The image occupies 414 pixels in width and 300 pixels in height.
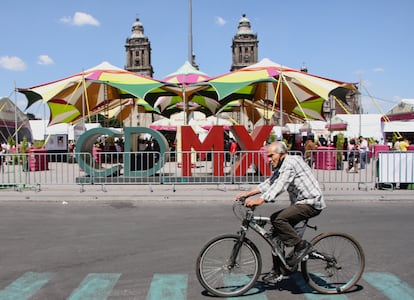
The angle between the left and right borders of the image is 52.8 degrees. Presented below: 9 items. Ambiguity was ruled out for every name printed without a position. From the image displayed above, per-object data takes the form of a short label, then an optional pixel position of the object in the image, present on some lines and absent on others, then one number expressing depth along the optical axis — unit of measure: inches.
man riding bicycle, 169.8
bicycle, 171.3
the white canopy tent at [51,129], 1022.9
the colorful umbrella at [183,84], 796.0
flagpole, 1011.9
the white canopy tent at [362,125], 1192.2
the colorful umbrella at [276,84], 681.6
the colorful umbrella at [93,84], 711.7
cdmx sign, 530.3
